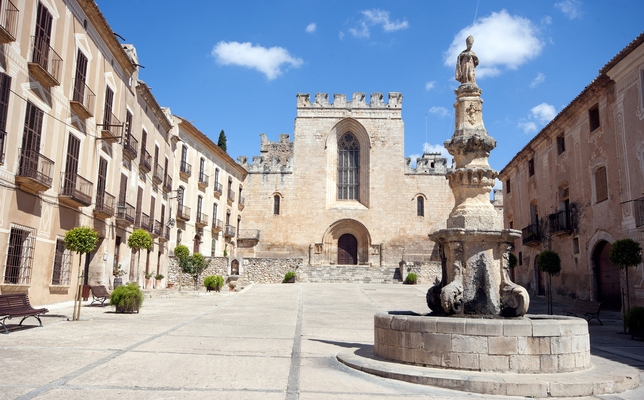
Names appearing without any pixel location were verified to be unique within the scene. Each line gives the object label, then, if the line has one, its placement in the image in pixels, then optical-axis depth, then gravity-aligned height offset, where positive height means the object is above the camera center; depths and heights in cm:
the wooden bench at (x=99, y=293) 1458 -53
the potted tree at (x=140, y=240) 1706 +118
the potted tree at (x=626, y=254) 1256 +77
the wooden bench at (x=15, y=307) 887 -62
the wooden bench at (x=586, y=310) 1309 -68
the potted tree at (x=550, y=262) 1645 +68
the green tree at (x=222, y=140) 4156 +1117
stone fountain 564 -52
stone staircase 2962 +31
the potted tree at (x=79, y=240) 1152 +77
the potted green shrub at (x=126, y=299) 1263 -59
